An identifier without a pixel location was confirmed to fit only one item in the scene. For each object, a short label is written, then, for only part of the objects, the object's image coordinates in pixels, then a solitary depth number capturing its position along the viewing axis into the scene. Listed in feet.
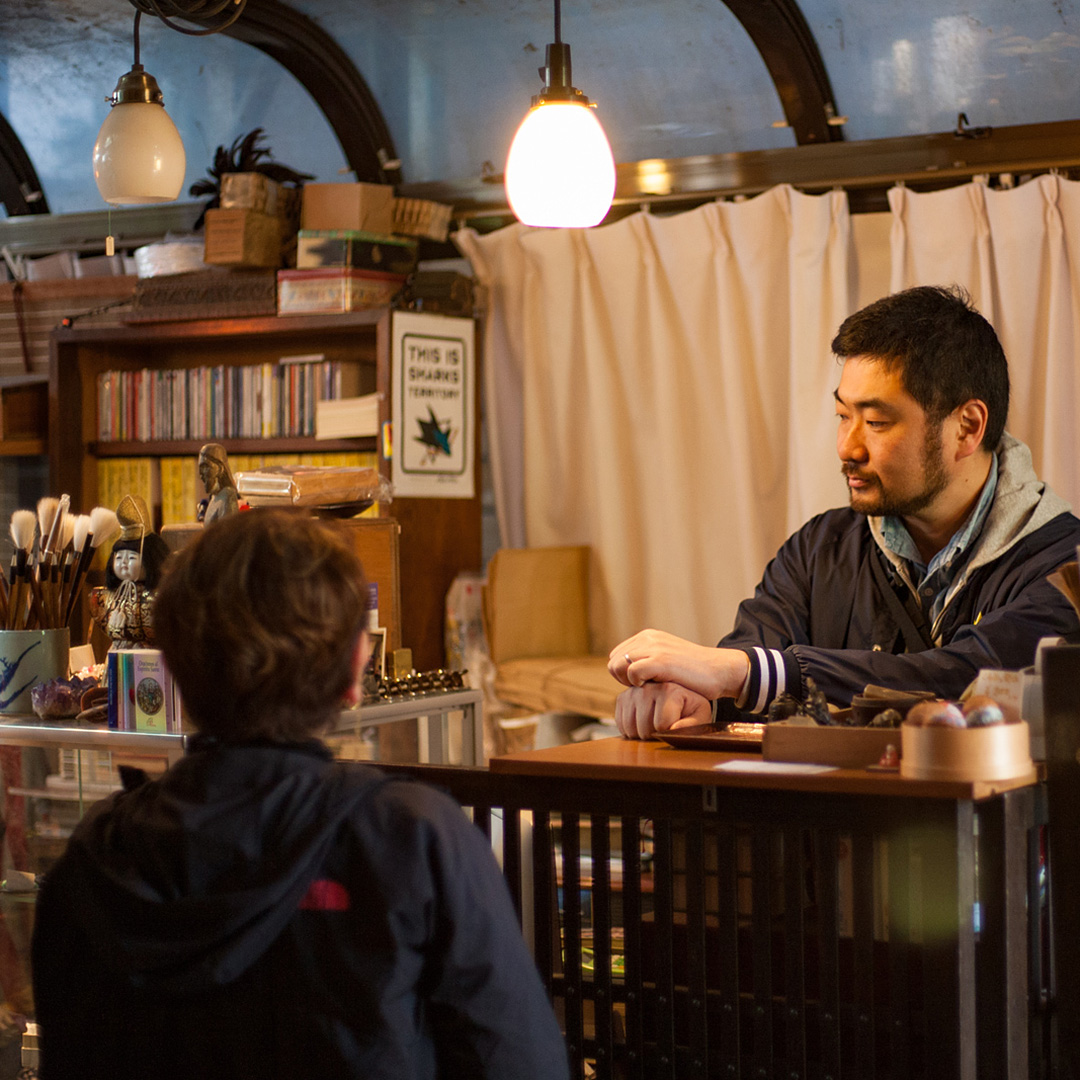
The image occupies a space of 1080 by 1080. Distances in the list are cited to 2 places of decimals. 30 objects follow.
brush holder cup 7.78
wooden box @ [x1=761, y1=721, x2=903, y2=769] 4.83
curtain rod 12.03
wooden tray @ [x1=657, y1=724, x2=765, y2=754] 5.40
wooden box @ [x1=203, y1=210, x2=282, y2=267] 13.34
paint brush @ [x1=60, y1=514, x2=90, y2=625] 7.89
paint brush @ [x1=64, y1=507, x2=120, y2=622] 7.95
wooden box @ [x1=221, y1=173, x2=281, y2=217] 13.42
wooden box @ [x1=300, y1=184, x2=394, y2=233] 13.38
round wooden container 4.46
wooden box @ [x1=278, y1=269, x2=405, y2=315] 13.34
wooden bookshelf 13.43
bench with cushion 12.73
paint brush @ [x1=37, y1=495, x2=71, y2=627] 7.83
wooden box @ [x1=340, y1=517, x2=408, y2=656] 9.12
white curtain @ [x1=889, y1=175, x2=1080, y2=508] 11.84
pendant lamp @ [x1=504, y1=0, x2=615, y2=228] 8.97
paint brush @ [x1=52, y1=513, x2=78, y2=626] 7.86
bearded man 6.63
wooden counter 4.51
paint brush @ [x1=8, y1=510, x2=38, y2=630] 7.78
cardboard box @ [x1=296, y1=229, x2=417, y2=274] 13.28
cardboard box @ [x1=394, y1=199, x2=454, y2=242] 14.01
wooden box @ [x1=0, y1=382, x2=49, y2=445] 15.10
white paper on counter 4.75
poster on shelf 13.12
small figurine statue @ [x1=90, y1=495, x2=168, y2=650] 7.39
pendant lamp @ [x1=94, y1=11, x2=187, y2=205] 10.06
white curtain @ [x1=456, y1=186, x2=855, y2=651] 12.79
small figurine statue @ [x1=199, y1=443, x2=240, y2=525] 7.88
